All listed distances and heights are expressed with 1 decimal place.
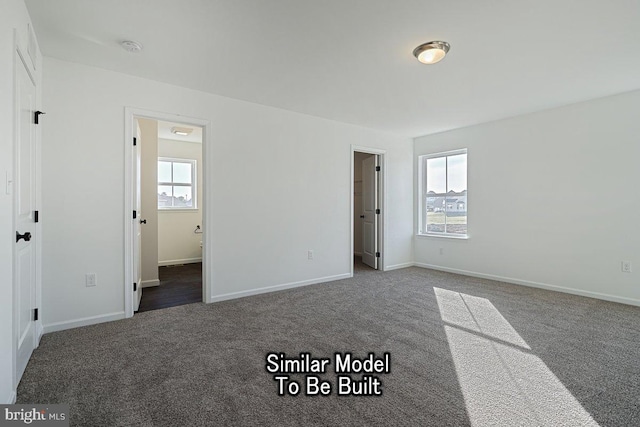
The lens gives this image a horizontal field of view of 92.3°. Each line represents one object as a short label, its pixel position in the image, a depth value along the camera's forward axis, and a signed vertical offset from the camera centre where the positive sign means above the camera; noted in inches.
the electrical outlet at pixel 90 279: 116.8 -25.5
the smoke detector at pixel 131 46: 100.1 +55.3
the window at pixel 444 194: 210.4 +13.7
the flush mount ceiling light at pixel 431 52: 99.8 +53.6
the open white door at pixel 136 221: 128.8 -3.6
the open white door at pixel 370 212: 223.0 +0.6
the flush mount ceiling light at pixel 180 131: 214.7 +58.8
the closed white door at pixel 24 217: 77.2 -1.4
